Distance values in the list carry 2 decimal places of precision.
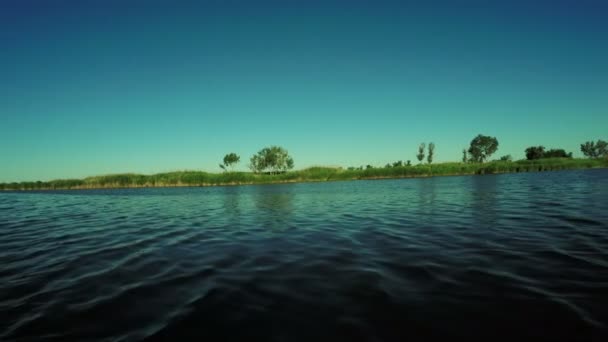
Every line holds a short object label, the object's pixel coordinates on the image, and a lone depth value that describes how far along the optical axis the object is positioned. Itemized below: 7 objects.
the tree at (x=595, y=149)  120.56
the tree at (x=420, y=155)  106.30
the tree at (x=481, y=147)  109.19
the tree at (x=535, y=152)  105.38
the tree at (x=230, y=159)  94.62
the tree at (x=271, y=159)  90.77
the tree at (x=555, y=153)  104.39
